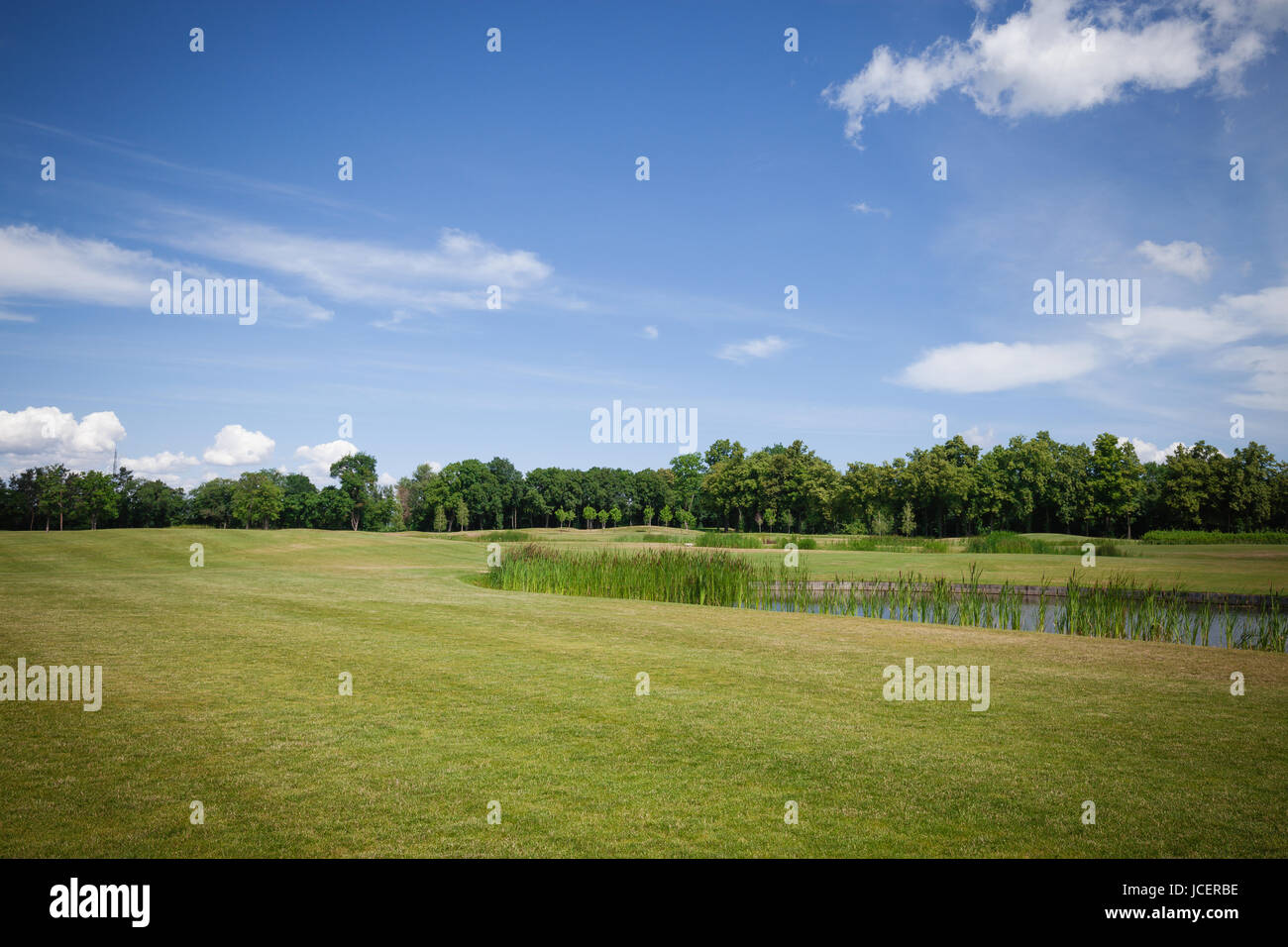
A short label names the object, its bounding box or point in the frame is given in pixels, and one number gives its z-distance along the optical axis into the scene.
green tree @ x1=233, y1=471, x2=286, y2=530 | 100.31
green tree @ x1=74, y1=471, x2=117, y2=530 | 78.22
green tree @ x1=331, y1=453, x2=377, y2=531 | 112.88
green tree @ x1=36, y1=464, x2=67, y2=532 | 74.69
